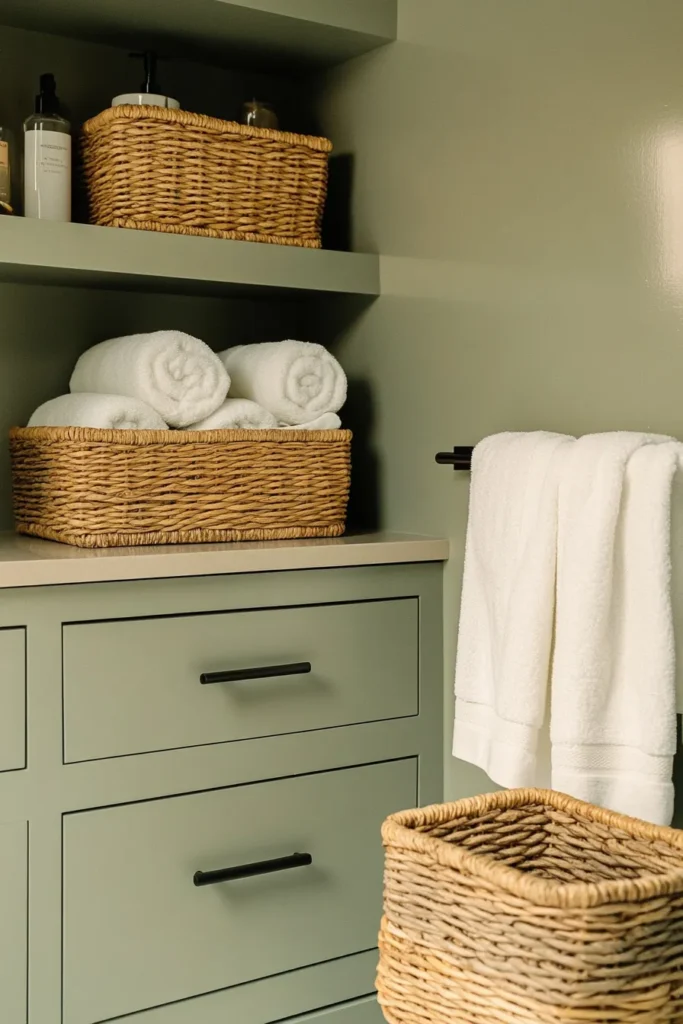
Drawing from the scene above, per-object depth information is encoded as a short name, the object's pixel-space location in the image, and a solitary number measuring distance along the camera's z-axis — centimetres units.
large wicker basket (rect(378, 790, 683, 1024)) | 96
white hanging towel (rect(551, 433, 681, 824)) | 118
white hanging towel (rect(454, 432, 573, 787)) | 126
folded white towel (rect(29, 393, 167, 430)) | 153
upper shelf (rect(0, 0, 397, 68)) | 166
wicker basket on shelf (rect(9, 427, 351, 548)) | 151
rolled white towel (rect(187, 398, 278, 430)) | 161
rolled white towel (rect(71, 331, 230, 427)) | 157
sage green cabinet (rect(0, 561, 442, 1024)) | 135
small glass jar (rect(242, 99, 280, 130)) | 175
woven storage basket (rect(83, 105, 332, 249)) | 161
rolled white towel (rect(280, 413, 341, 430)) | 171
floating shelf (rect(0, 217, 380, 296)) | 156
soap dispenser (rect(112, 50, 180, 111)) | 164
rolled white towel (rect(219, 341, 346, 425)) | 169
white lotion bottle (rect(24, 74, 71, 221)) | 162
